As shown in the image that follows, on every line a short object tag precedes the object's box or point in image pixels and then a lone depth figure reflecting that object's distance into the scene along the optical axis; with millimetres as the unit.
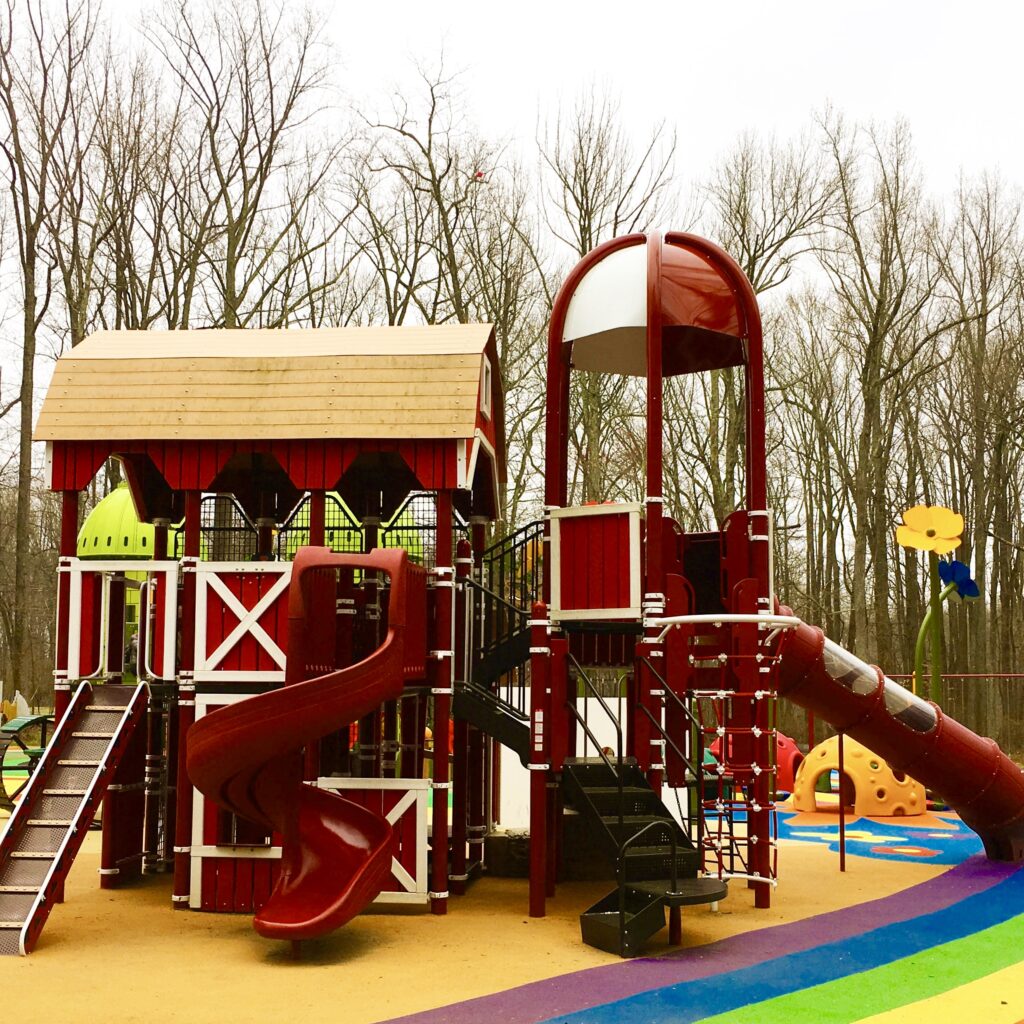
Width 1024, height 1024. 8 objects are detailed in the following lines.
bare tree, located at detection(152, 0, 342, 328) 28531
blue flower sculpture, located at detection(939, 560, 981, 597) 21297
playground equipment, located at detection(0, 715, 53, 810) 19222
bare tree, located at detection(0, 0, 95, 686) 25906
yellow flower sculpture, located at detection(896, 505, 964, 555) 20719
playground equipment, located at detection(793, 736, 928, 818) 19422
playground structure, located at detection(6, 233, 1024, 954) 10305
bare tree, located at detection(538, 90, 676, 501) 28250
